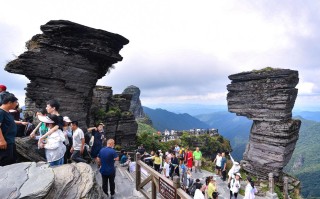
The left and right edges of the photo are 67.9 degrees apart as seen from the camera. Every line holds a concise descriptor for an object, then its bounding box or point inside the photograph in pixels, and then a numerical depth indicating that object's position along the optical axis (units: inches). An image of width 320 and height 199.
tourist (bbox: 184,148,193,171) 767.1
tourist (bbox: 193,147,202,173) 793.7
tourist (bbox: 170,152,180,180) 609.3
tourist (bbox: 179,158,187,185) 590.2
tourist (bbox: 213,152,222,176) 754.8
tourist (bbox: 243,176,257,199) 507.2
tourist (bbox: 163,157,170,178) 592.4
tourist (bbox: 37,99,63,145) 316.2
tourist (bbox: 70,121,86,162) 383.2
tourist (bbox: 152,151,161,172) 623.2
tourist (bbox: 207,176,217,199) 483.6
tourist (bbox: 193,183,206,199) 361.4
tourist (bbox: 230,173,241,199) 557.0
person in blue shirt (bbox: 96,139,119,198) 335.3
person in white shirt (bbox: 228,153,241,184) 614.4
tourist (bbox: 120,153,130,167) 649.6
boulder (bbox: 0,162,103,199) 216.1
